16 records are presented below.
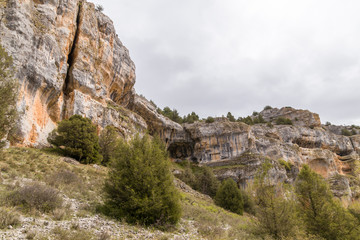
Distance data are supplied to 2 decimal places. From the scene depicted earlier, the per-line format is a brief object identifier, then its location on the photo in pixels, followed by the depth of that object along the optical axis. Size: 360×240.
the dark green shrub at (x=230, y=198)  28.78
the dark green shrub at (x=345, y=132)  92.94
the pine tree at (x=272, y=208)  12.59
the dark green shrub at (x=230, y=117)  81.50
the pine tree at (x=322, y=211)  13.43
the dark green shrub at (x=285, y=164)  50.94
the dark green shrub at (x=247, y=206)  32.97
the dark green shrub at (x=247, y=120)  77.30
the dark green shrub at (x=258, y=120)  84.38
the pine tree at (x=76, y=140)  23.54
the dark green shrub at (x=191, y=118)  72.29
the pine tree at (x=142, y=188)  10.34
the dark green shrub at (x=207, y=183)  38.25
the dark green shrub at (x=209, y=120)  66.36
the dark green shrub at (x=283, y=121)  81.52
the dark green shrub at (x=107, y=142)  28.06
